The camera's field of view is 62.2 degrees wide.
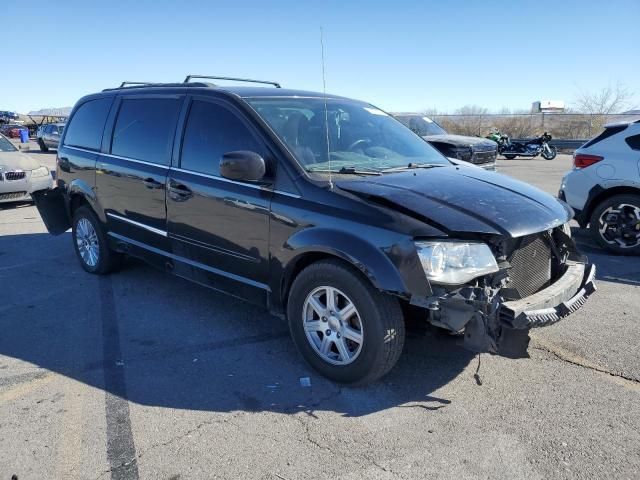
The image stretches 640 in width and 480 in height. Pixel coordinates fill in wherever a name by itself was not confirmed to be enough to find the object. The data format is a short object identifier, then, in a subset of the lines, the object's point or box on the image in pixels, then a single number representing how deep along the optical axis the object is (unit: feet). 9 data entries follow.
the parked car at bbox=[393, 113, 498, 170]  36.24
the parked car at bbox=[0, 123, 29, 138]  150.61
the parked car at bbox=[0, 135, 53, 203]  34.40
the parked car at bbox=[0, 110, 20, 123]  192.55
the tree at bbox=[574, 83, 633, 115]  114.42
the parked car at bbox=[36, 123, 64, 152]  97.66
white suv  21.65
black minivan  10.03
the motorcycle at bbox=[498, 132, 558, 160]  78.54
